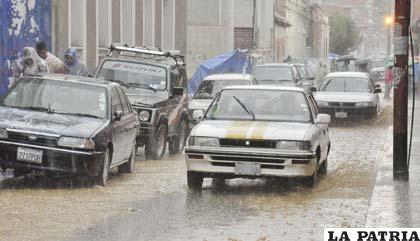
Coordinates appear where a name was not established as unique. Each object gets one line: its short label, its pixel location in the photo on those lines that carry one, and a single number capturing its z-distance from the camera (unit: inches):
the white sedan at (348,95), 1070.4
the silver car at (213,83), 894.4
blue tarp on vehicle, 1466.5
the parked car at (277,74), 1190.3
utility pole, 518.3
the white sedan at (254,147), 494.9
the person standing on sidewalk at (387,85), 1699.1
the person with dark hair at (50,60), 765.8
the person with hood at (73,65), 824.3
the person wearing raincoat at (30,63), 717.3
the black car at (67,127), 493.4
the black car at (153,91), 681.0
